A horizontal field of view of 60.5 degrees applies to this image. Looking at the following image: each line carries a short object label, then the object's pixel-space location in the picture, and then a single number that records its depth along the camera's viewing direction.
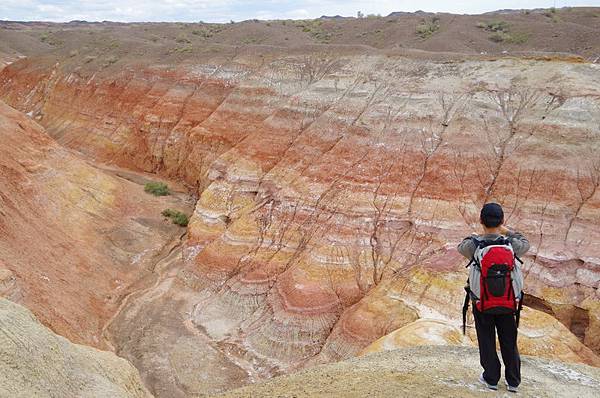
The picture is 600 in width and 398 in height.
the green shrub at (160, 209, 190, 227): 30.44
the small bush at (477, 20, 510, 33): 67.12
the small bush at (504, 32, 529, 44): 61.00
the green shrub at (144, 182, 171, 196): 34.47
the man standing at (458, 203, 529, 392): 6.02
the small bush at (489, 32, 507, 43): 63.92
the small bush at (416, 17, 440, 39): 70.88
